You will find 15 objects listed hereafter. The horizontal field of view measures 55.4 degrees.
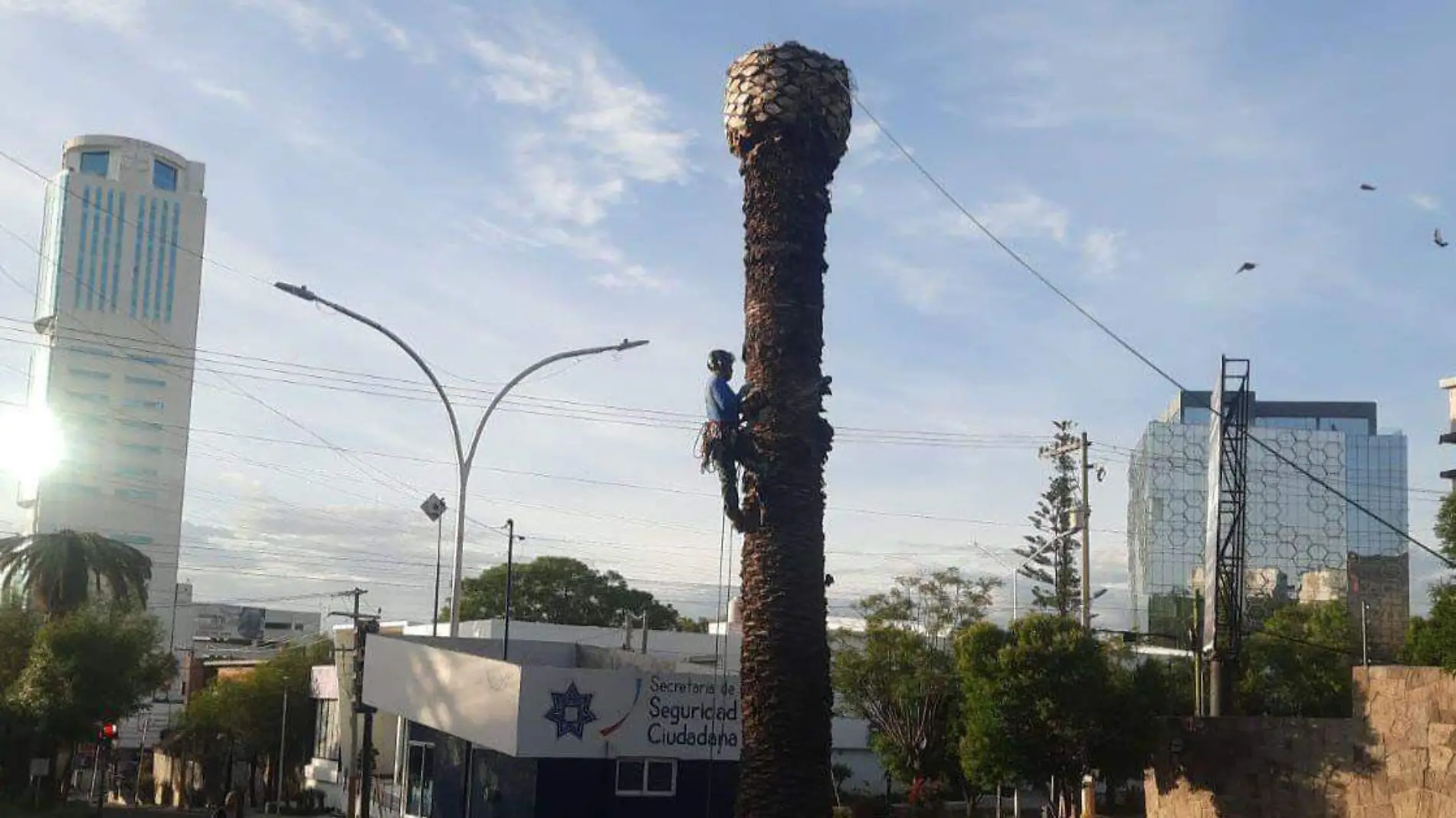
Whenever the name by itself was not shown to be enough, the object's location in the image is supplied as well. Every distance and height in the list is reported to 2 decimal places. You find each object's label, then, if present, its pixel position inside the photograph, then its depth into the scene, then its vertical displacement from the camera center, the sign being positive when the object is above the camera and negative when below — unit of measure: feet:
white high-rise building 611.88 +112.29
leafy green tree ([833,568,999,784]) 137.18 -6.76
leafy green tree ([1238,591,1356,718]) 156.35 -3.80
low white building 116.88 -9.65
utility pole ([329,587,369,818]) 96.75 -10.71
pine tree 224.53 +13.13
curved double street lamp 90.12 +11.89
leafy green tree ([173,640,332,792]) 202.18 -16.30
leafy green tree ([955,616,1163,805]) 96.73 -5.52
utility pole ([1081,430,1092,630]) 127.03 +8.50
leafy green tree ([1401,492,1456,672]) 63.67 +1.42
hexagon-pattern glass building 397.39 +40.85
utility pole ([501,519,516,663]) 151.91 +8.06
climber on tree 43.80 +5.59
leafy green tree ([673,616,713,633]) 325.62 -1.44
